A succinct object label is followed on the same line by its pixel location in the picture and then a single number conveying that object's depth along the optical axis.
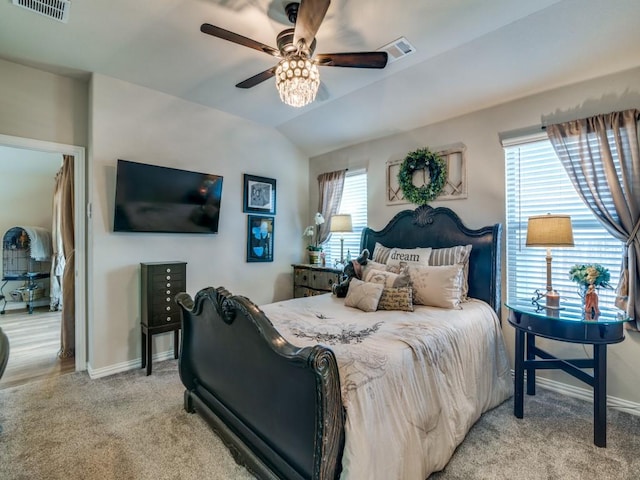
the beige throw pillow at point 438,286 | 2.75
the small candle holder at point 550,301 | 2.37
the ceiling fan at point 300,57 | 1.86
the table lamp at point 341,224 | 4.28
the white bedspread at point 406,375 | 1.41
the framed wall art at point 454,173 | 3.39
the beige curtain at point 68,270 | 3.71
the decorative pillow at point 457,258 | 3.10
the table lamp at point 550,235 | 2.36
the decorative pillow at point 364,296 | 2.66
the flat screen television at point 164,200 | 3.24
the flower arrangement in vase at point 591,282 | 2.23
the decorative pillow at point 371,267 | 3.27
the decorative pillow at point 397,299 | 2.65
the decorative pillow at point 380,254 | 3.63
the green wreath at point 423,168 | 3.53
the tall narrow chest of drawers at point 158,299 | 3.21
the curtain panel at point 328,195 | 4.69
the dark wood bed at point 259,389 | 1.30
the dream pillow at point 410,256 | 3.25
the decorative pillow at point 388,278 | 2.83
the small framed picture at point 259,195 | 4.37
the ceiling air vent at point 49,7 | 2.21
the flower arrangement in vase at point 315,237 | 4.78
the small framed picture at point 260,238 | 4.41
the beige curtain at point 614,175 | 2.39
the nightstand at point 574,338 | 2.08
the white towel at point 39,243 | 6.00
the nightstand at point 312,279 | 4.17
